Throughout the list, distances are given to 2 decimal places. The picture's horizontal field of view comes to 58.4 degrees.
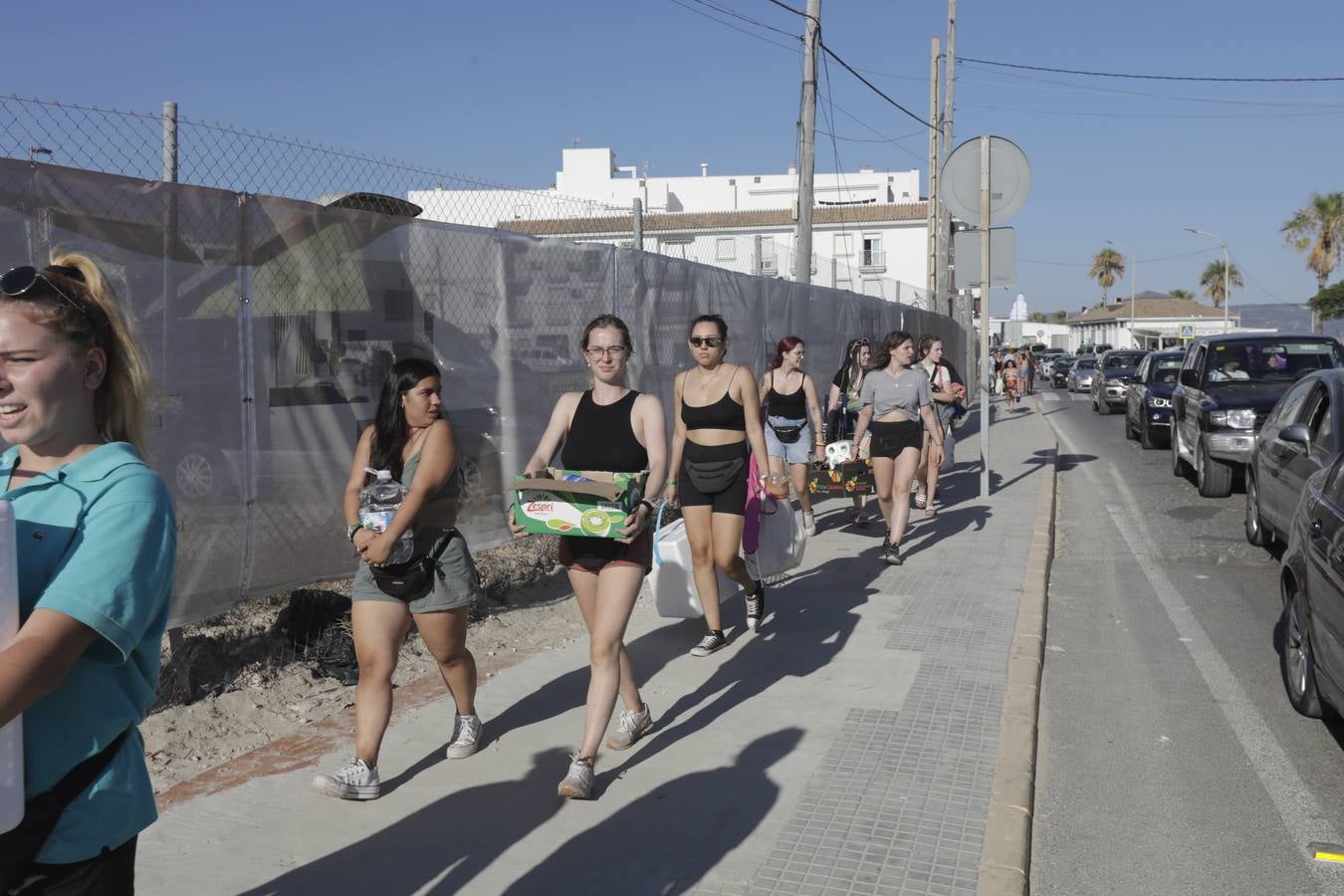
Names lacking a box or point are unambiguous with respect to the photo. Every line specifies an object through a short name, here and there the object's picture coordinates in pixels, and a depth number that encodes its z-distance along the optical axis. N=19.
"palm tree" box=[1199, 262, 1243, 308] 99.38
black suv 13.02
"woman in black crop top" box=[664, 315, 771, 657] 6.21
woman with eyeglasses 4.57
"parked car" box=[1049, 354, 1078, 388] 54.92
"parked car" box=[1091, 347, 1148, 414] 31.02
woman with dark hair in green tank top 4.34
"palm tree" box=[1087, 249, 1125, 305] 112.97
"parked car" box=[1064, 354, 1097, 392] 45.06
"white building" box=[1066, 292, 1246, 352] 91.63
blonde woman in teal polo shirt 1.82
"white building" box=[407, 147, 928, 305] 50.84
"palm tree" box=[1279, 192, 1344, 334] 63.12
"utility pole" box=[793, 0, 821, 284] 15.05
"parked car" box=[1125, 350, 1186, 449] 19.55
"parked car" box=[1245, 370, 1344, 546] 8.34
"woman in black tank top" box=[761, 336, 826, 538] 9.49
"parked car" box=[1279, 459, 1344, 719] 4.89
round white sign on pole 12.07
